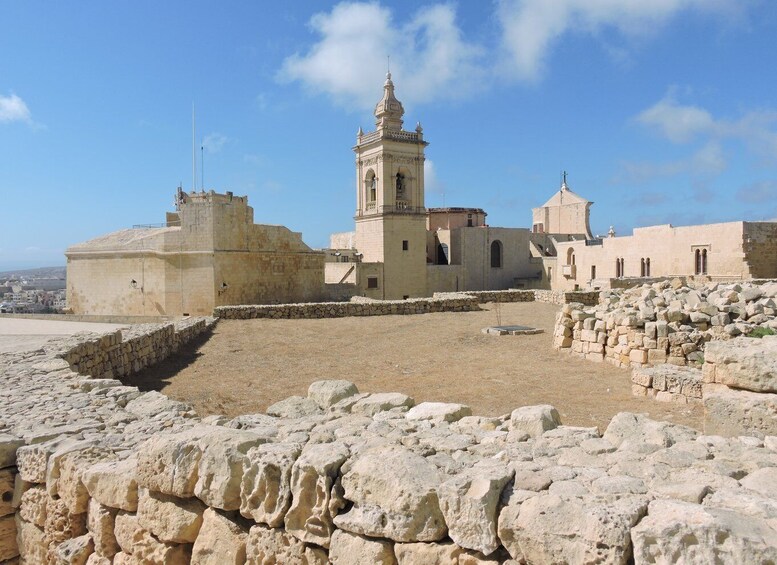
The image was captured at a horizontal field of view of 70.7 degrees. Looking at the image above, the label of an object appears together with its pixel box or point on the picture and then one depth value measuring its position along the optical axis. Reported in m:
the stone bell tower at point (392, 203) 32.91
